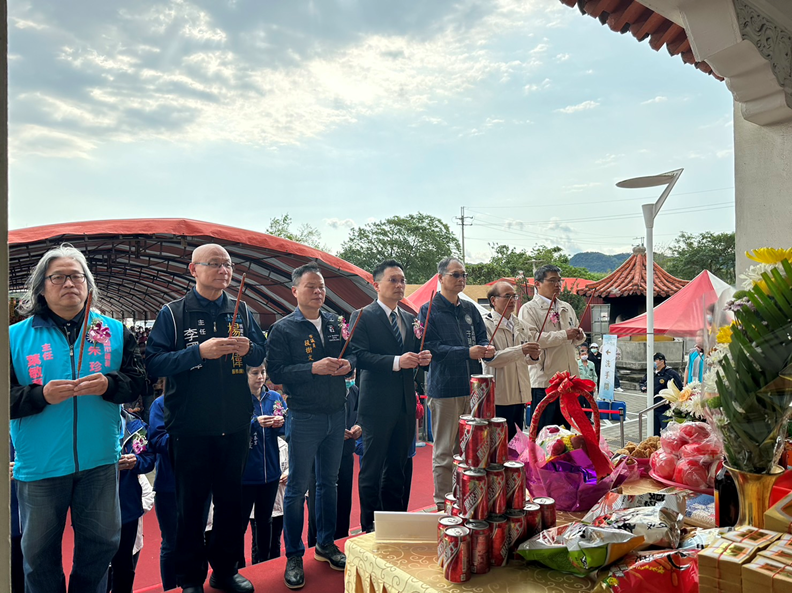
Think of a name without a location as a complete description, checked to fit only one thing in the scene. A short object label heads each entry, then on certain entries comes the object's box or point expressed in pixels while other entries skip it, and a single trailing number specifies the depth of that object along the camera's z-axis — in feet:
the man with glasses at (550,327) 12.79
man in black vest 7.14
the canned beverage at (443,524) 3.87
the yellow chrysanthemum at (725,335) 3.68
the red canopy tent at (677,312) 22.68
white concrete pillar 8.45
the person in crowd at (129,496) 7.77
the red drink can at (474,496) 4.00
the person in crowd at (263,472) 9.00
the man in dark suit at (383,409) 9.35
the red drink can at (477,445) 4.20
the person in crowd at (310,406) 8.15
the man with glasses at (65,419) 6.05
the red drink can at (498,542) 3.96
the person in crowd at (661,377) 20.52
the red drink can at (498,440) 4.28
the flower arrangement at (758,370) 3.36
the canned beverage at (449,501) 4.27
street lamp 17.57
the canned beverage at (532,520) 4.25
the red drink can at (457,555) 3.70
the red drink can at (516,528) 4.09
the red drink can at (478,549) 3.80
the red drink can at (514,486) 4.25
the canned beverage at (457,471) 4.14
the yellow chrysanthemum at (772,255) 3.61
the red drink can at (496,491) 4.13
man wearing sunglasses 10.30
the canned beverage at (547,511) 4.40
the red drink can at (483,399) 4.42
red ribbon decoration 5.21
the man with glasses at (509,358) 11.94
